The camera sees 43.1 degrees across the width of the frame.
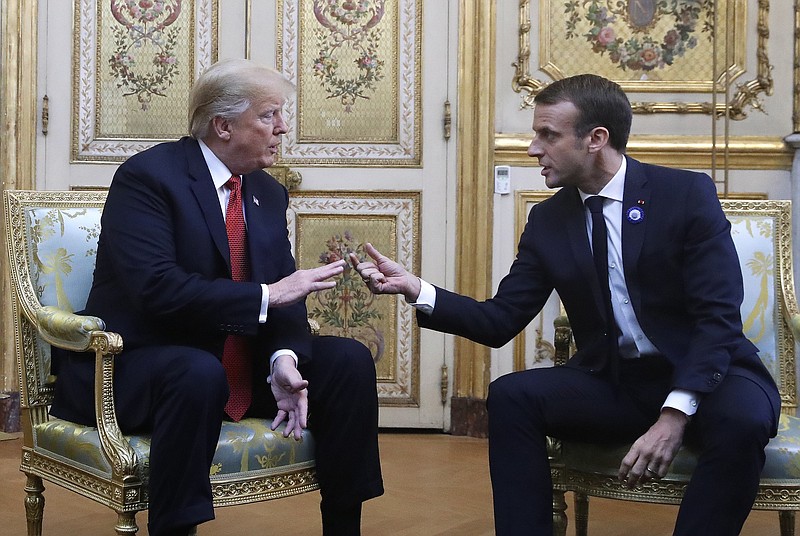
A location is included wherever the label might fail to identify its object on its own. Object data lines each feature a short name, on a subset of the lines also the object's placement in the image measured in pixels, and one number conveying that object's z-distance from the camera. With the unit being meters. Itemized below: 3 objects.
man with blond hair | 2.08
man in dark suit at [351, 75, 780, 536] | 2.01
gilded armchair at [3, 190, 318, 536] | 2.12
